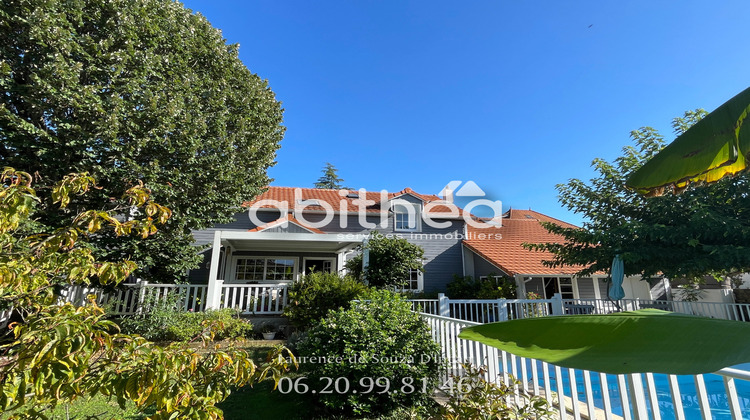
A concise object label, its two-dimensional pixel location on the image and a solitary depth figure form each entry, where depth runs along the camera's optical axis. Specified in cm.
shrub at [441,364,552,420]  279
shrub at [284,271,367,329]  909
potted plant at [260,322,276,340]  998
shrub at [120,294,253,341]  830
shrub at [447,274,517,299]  1484
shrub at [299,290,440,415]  430
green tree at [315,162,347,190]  4512
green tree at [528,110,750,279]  973
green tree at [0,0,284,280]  681
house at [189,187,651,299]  1532
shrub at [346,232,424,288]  1183
